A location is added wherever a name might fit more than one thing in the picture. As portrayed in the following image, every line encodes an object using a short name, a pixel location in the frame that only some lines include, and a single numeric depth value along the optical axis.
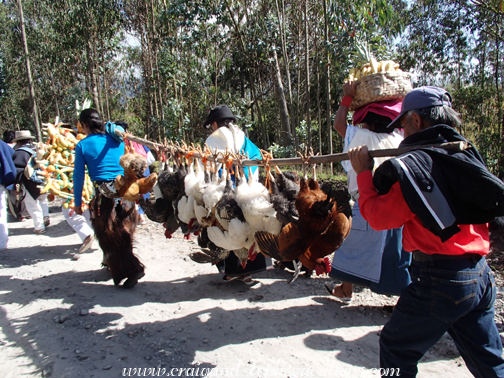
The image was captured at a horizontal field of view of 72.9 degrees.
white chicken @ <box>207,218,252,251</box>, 2.16
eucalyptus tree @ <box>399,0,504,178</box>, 9.29
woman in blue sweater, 3.58
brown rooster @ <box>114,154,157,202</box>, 2.83
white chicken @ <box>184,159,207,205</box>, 2.46
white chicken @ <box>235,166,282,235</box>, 2.05
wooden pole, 1.43
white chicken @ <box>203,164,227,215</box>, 2.29
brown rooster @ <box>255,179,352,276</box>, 1.79
